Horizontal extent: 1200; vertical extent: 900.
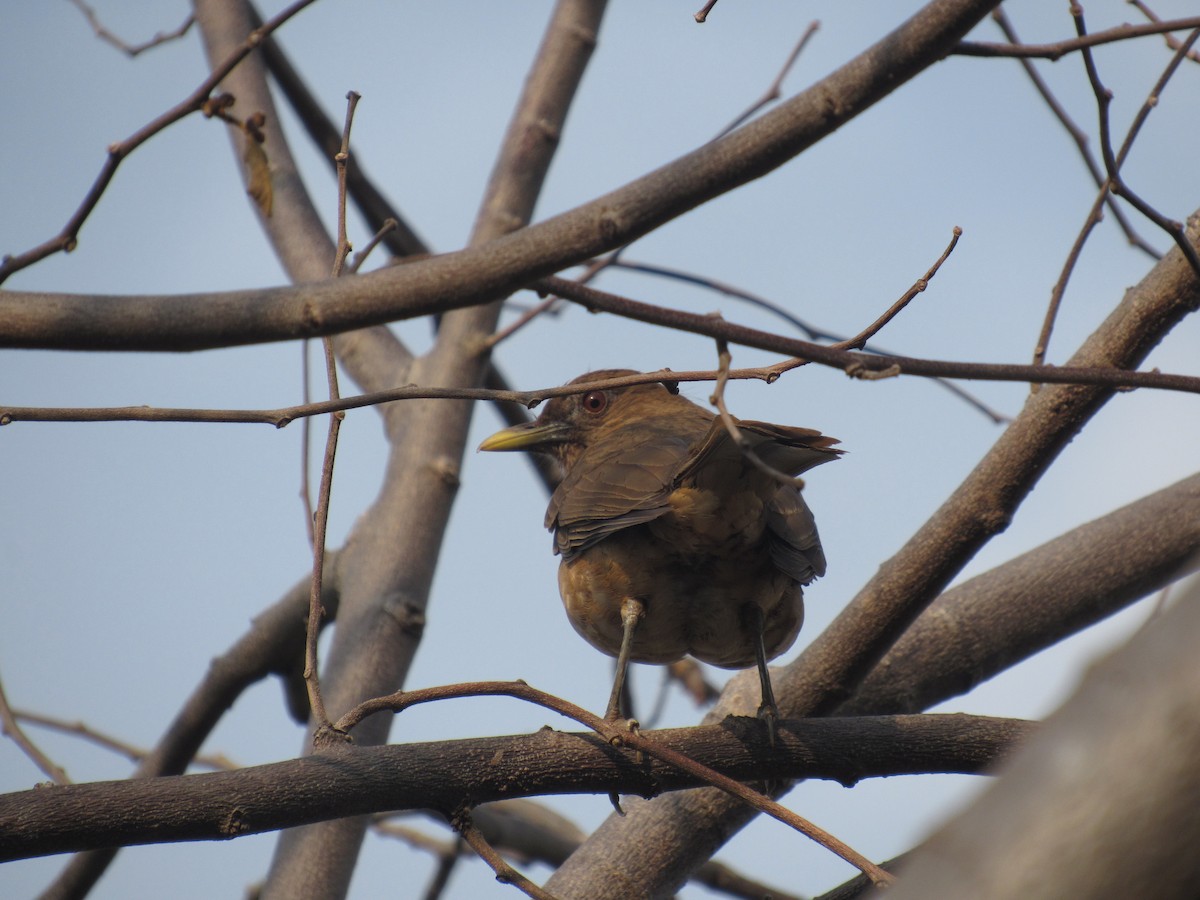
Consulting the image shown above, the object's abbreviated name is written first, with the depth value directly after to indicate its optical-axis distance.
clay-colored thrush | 5.74
